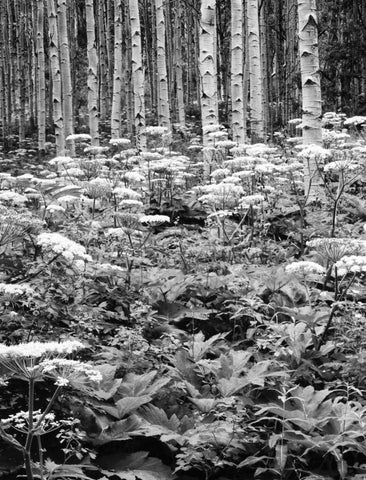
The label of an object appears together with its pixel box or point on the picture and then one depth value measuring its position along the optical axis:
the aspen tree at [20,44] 21.98
